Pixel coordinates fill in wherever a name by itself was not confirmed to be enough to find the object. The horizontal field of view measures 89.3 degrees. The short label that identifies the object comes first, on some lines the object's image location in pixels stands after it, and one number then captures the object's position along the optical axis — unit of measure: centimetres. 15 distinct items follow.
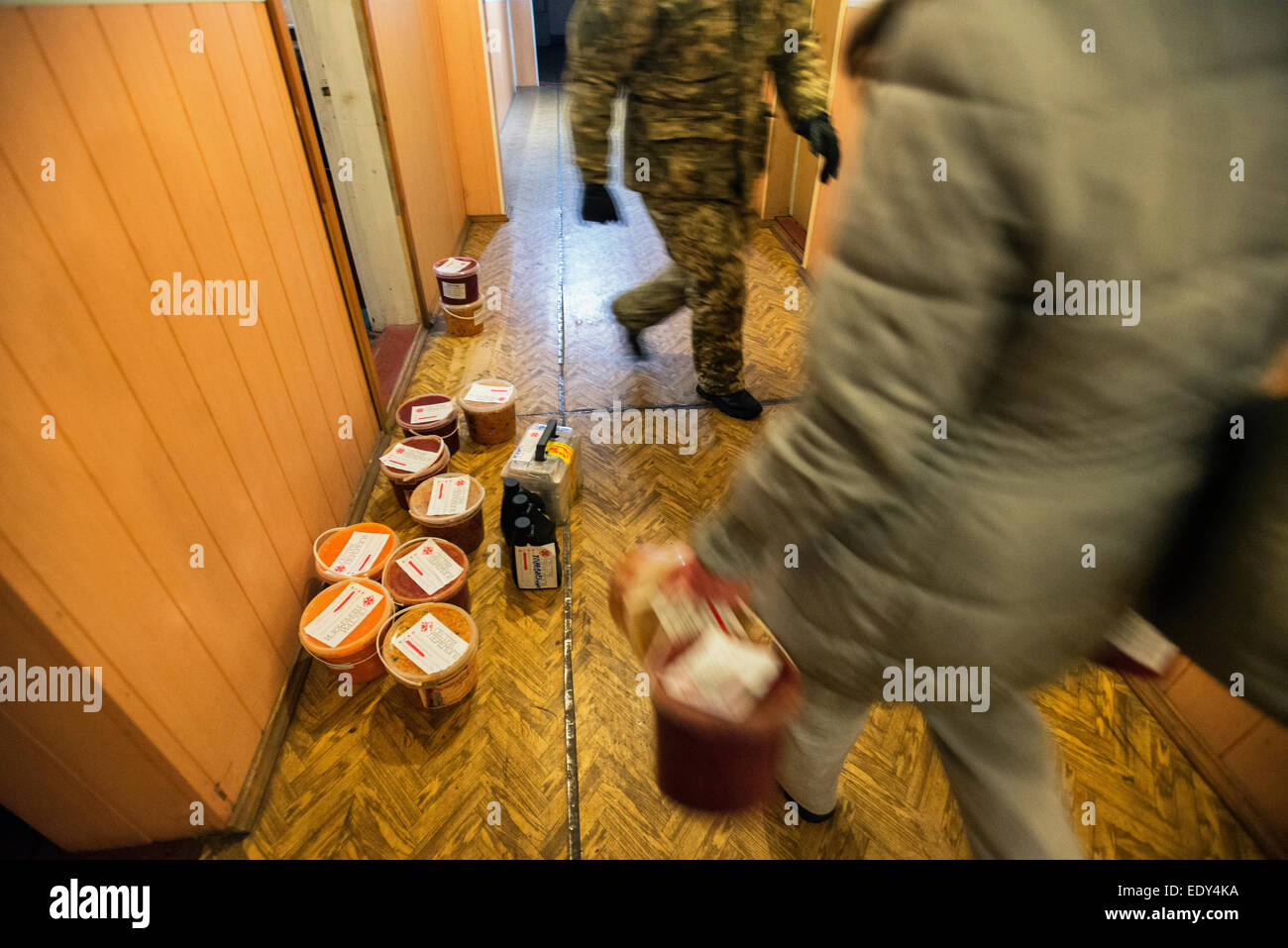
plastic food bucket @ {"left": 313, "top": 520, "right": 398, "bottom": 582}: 187
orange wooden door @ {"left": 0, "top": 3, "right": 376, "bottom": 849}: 103
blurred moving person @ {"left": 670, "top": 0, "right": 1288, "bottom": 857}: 52
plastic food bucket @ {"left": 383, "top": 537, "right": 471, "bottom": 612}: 181
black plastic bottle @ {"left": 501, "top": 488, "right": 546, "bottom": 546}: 195
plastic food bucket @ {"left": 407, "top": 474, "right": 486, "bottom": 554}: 204
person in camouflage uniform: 207
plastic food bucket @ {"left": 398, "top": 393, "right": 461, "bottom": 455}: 242
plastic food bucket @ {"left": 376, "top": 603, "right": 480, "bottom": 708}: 163
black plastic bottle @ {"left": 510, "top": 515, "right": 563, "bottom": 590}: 194
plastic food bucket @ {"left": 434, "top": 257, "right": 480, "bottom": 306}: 313
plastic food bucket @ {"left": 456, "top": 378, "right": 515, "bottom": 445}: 250
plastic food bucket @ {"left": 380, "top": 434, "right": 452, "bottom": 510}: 220
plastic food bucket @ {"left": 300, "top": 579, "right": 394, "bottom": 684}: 168
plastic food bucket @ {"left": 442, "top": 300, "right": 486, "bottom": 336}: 322
